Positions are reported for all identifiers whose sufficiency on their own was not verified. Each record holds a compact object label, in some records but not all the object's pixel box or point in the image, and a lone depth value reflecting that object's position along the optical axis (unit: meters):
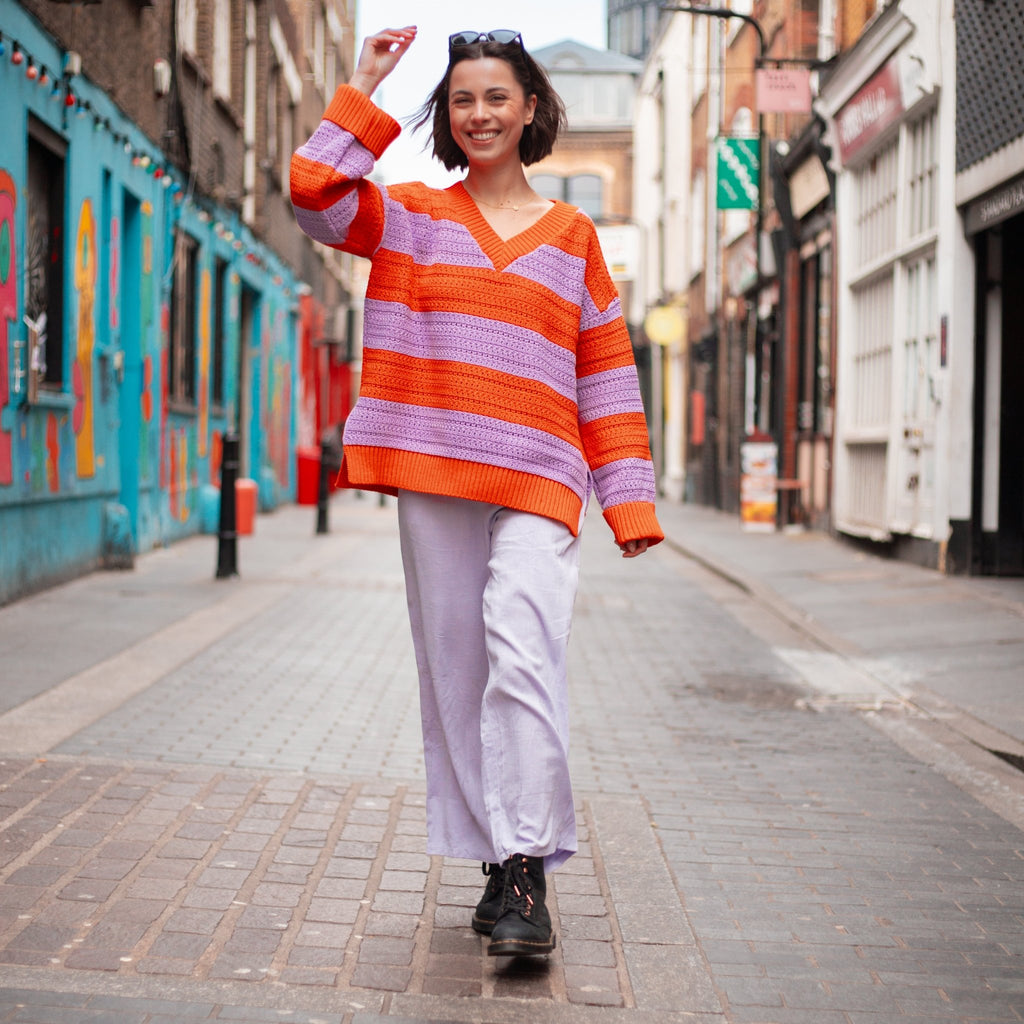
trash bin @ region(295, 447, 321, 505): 22.12
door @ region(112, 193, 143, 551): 11.85
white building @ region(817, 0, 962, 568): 11.53
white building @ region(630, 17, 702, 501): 30.33
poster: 17.75
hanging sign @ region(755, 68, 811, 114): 15.61
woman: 2.99
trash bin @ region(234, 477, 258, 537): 14.99
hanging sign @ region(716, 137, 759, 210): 18.81
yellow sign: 28.56
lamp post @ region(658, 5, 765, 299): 16.58
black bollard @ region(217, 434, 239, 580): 10.29
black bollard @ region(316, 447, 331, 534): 15.72
